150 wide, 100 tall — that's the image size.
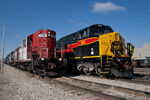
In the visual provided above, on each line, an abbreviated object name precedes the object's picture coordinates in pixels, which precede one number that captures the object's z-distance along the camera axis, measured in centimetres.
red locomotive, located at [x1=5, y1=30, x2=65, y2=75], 916
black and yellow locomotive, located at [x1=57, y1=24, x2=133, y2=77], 819
